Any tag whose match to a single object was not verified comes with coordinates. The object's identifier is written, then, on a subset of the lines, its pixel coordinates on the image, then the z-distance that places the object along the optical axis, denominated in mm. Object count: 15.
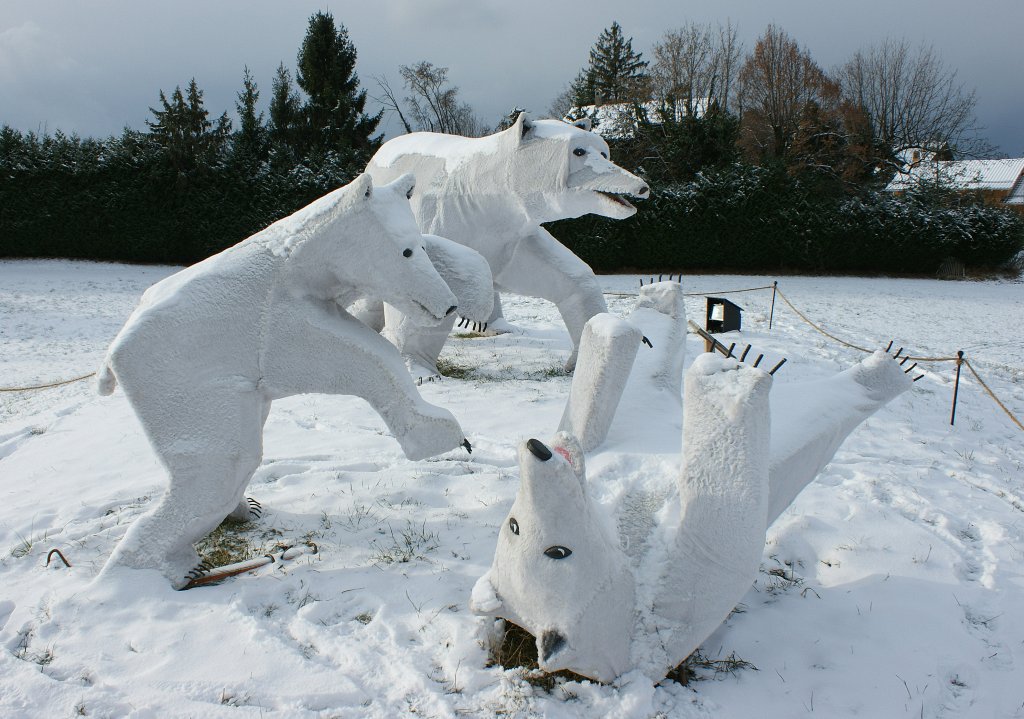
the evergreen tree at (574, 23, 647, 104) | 24719
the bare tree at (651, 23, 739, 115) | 20047
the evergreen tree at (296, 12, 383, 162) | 16922
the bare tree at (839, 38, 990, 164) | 21109
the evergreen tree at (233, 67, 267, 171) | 15383
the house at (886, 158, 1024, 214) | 16867
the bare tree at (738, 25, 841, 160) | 19016
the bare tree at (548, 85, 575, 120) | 25578
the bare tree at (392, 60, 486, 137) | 26500
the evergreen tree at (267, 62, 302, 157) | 16516
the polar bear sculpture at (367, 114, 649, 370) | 4809
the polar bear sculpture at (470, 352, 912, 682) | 2010
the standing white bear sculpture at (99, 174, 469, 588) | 2562
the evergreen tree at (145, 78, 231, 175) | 14383
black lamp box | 7000
